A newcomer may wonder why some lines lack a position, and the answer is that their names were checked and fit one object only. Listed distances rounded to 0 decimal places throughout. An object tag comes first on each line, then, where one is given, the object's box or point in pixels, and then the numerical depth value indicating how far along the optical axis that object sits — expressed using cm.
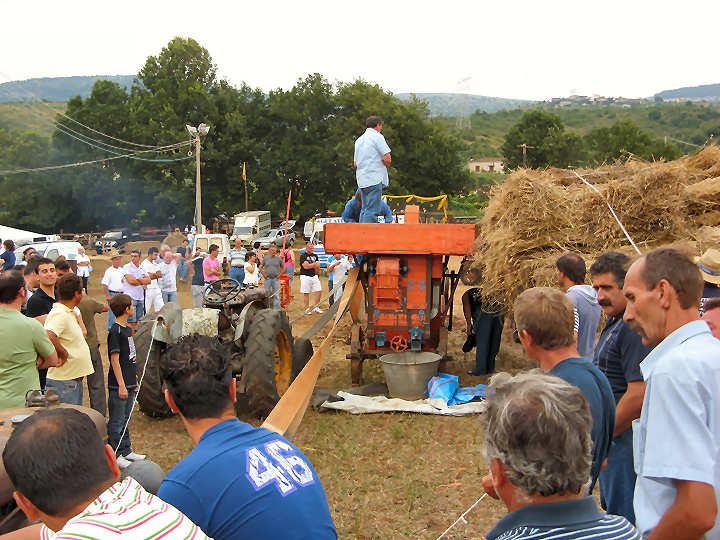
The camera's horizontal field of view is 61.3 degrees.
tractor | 627
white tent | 2381
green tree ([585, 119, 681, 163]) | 4862
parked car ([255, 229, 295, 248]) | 2992
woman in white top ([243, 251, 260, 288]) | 1182
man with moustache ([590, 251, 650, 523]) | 275
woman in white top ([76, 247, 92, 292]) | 1434
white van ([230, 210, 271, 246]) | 3225
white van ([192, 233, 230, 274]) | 2087
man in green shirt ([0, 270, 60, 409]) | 395
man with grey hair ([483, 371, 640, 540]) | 143
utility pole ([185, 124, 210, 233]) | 2387
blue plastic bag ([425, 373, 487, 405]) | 710
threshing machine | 718
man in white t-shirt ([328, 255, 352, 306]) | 1216
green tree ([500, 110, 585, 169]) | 4738
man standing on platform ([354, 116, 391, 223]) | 770
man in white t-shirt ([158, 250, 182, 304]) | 1090
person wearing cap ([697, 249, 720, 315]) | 396
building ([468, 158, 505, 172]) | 7880
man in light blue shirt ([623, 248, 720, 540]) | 174
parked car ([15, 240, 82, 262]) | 1730
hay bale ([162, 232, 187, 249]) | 2346
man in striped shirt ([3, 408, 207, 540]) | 152
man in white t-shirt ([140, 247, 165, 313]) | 1030
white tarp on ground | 679
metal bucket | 716
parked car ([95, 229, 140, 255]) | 3315
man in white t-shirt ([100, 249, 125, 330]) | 1000
